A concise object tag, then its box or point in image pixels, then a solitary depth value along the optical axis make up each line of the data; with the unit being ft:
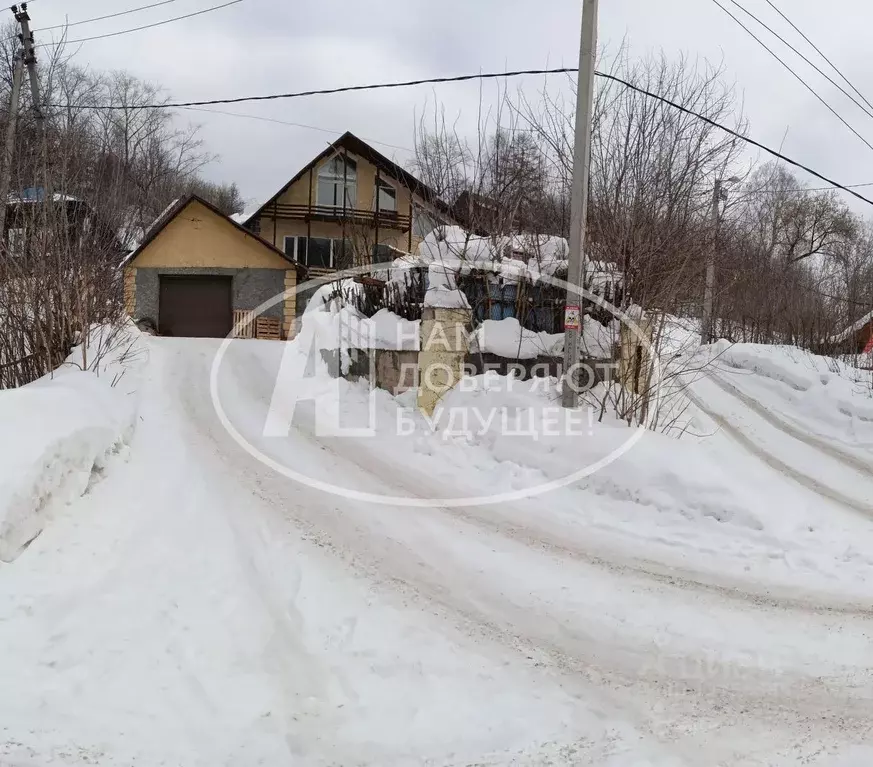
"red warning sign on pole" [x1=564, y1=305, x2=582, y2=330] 24.85
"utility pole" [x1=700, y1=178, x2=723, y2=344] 31.17
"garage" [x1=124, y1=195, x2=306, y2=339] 73.56
